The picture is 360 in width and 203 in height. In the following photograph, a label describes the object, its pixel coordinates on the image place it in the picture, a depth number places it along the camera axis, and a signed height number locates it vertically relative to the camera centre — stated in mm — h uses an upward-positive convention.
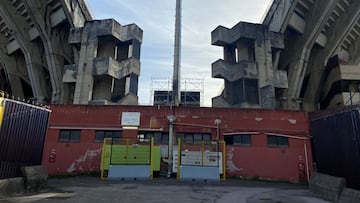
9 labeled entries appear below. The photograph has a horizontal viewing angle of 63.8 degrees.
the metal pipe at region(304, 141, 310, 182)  19427 +251
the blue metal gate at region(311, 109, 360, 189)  9992 +957
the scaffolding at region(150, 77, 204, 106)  39975 +10138
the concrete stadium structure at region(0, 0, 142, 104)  29625 +11969
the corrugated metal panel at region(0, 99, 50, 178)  10227 +1014
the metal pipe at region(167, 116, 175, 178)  18652 +1407
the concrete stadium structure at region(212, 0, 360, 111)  28469 +11463
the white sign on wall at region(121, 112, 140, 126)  20594 +3224
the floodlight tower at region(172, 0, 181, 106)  31589 +12325
